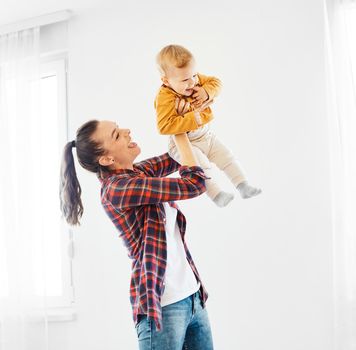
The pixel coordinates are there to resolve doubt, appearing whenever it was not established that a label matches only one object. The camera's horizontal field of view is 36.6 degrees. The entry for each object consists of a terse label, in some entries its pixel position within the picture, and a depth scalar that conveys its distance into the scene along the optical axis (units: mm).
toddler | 1630
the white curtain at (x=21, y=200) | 2949
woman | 1560
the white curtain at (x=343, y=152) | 2217
